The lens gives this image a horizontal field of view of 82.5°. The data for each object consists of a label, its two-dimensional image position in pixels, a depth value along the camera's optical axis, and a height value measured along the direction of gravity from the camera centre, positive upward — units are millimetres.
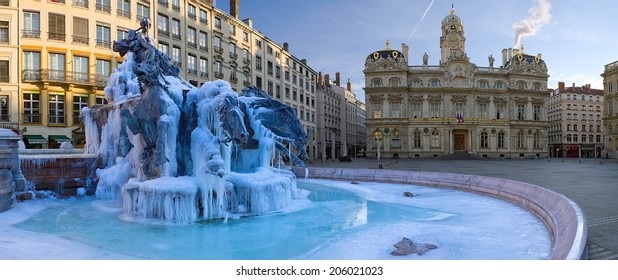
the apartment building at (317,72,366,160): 71125 +6017
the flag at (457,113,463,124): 60209 +4167
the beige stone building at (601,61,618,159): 56906 +5187
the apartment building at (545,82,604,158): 80438 +4552
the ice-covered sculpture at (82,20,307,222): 11188 -206
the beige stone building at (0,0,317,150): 28750 +8738
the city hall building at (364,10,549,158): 62500 +6772
